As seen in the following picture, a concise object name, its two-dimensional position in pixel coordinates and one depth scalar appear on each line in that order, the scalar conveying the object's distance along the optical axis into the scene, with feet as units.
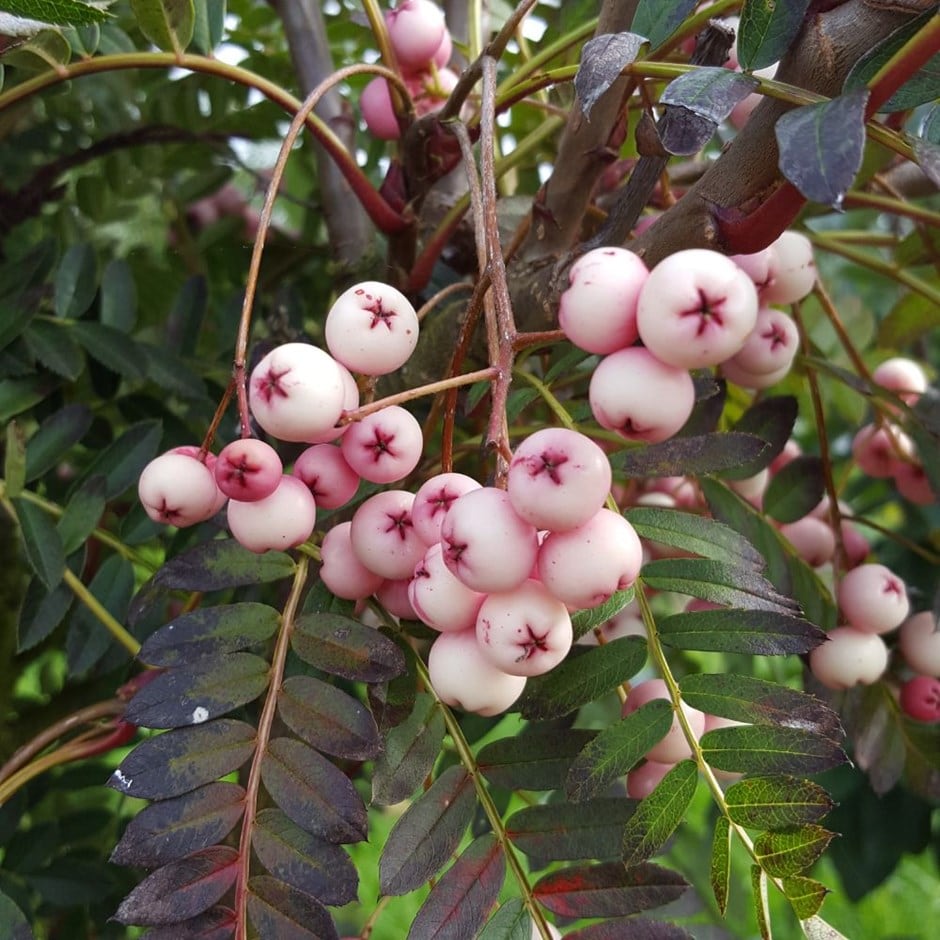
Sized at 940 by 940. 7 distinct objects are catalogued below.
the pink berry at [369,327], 0.51
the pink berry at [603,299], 0.44
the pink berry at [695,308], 0.43
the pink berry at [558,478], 0.44
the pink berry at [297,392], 0.49
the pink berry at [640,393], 0.44
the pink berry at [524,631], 0.47
